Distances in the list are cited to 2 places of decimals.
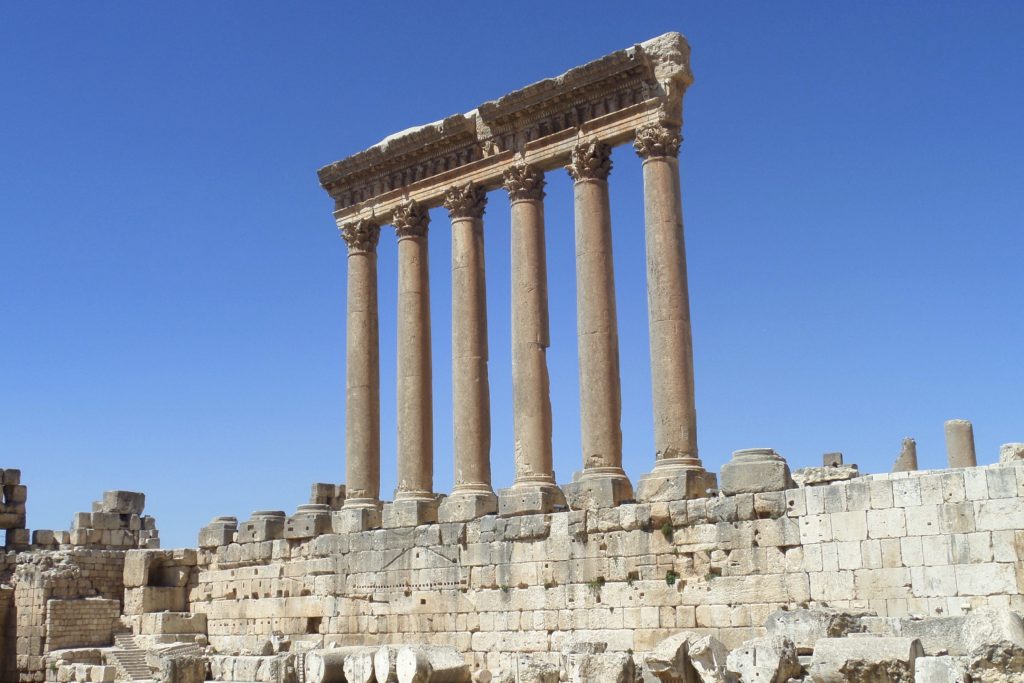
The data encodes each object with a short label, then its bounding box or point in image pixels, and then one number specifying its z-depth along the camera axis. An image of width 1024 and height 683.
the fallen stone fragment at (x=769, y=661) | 15.66
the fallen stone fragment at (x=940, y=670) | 13.97
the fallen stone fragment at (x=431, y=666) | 19.56
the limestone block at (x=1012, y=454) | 18.25
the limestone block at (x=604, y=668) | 16.86
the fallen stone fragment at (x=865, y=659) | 14.51
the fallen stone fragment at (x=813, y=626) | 17.11
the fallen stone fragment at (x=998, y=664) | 14.05
